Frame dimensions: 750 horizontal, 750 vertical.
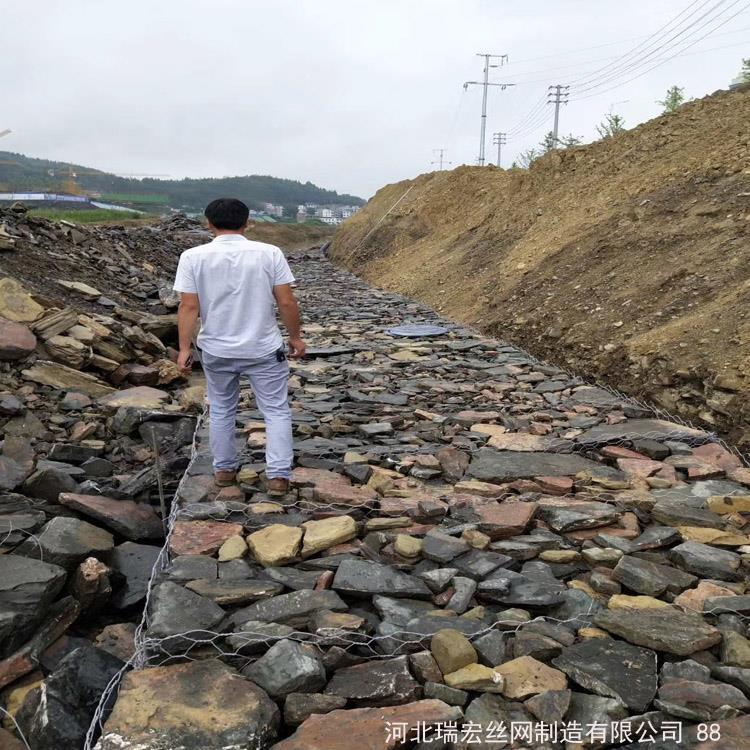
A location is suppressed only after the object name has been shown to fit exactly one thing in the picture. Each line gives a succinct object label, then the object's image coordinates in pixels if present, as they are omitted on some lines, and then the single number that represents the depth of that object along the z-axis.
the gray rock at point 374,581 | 3.14
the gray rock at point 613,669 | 2.41
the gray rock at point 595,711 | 2.30
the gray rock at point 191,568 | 3.29
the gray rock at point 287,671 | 2.49
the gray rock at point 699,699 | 2.30
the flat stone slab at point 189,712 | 2.25
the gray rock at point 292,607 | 2.93
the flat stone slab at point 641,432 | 5.30
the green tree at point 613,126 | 30.68
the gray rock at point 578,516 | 3.82
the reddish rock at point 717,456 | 4.71
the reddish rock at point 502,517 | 3.77
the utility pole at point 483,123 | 45.91
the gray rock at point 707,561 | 3.29
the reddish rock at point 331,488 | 4.22
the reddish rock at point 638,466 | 4.63
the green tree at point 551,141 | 38.59
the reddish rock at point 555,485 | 4.42
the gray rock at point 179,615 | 2.75
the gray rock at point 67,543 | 3.60
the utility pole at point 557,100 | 45.96
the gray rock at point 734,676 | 2.41
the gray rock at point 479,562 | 3.32
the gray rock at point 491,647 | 2.63
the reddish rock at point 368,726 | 2.21
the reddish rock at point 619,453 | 4.95
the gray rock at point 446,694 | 2.43
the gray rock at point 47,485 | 4.56
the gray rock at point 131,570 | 3.60
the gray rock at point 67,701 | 2.49
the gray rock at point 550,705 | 2.31
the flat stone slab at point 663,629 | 2.65
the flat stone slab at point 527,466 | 4.70
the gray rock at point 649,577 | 3.13
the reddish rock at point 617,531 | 3.73
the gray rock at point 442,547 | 3.48
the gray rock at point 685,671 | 2.50
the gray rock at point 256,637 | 2.73
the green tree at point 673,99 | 31.47
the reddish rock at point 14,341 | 6.99
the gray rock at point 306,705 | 2.38
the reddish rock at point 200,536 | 3.61
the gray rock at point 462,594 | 3.05
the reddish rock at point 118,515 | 4.18
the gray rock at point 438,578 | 3.22
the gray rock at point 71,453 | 5.41
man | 4.00
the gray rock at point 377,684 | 2.43
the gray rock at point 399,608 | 2.95
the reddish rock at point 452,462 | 4.75
